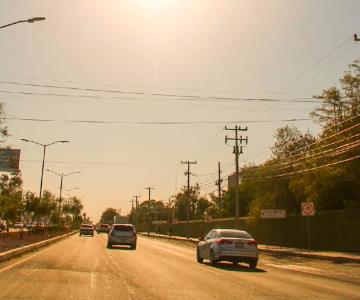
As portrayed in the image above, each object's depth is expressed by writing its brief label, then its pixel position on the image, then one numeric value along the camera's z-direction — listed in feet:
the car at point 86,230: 238.68
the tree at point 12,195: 122.38
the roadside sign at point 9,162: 153.79
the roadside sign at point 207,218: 201.40
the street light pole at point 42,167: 173.68
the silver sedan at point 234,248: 72.38
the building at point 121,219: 276.86
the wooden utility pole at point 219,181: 278.26
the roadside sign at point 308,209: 107.34
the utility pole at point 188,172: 271.69
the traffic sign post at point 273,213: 131.85
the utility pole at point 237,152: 165.70
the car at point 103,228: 314.57
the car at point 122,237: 120.88
